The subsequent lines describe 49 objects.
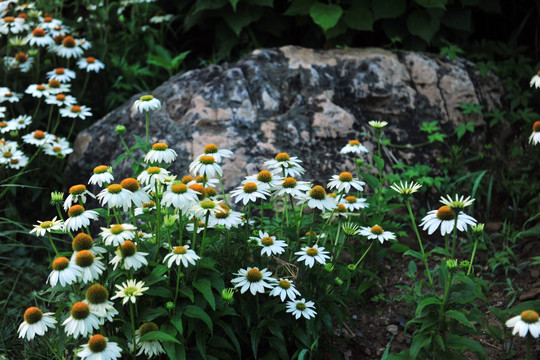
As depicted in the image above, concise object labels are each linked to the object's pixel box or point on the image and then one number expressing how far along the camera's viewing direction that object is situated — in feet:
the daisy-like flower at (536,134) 8.10
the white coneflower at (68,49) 12.61
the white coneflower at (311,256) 7.02
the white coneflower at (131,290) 5.91
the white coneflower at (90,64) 12.69
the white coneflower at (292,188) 7.27
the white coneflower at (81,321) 5.82
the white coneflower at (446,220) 6.34
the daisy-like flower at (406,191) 6.70
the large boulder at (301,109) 11.22
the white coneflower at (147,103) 7.87
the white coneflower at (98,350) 5.75
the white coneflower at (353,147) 8.97
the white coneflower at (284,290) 6.79
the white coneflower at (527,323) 5.46
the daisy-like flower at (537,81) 9.18
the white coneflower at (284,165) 7.77
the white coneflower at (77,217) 6.42
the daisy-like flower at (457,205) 6.05
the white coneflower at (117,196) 6.23
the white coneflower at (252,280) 6.70
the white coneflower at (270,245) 7.04
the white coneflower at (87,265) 6.07
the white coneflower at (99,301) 5.94
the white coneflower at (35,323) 6.34
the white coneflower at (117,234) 6.02
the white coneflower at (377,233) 7.70
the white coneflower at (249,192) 7.06
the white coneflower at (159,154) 7.09
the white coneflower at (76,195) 6.69
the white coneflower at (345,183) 7.80
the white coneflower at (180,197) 6.19
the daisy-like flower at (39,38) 12.41
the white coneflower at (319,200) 7.31
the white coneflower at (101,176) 6.82
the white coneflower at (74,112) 11.89
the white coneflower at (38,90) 11.71
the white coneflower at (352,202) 7.97
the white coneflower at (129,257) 6.12
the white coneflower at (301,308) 6.86
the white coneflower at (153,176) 6.68
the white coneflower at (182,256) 6.10
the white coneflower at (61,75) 12.28
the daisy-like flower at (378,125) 8.64
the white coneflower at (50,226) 6.74
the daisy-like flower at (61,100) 11.76
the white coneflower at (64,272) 5.99
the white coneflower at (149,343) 6.18
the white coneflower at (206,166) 6.85
